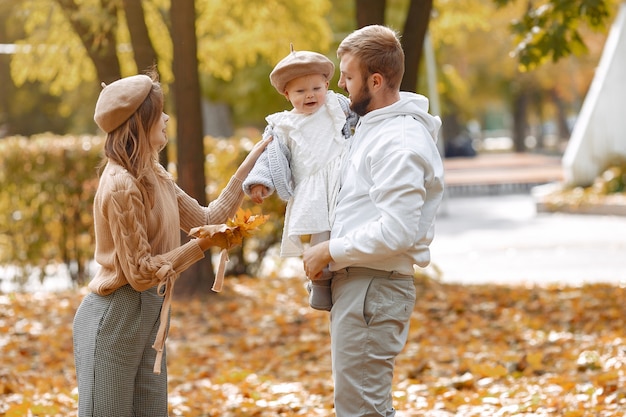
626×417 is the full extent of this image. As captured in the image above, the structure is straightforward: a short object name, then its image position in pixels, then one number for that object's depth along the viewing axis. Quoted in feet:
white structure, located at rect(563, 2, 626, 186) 108.73
